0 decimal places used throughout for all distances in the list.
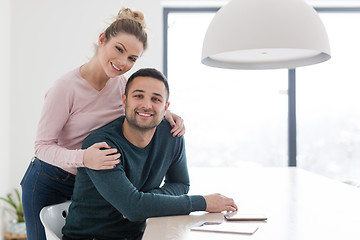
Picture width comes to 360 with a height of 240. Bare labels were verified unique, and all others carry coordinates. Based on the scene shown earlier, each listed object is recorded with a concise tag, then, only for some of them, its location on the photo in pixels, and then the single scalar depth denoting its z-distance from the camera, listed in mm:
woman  1593
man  1347
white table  1142
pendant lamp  1521
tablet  1278
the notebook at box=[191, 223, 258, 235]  1148
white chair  1440
